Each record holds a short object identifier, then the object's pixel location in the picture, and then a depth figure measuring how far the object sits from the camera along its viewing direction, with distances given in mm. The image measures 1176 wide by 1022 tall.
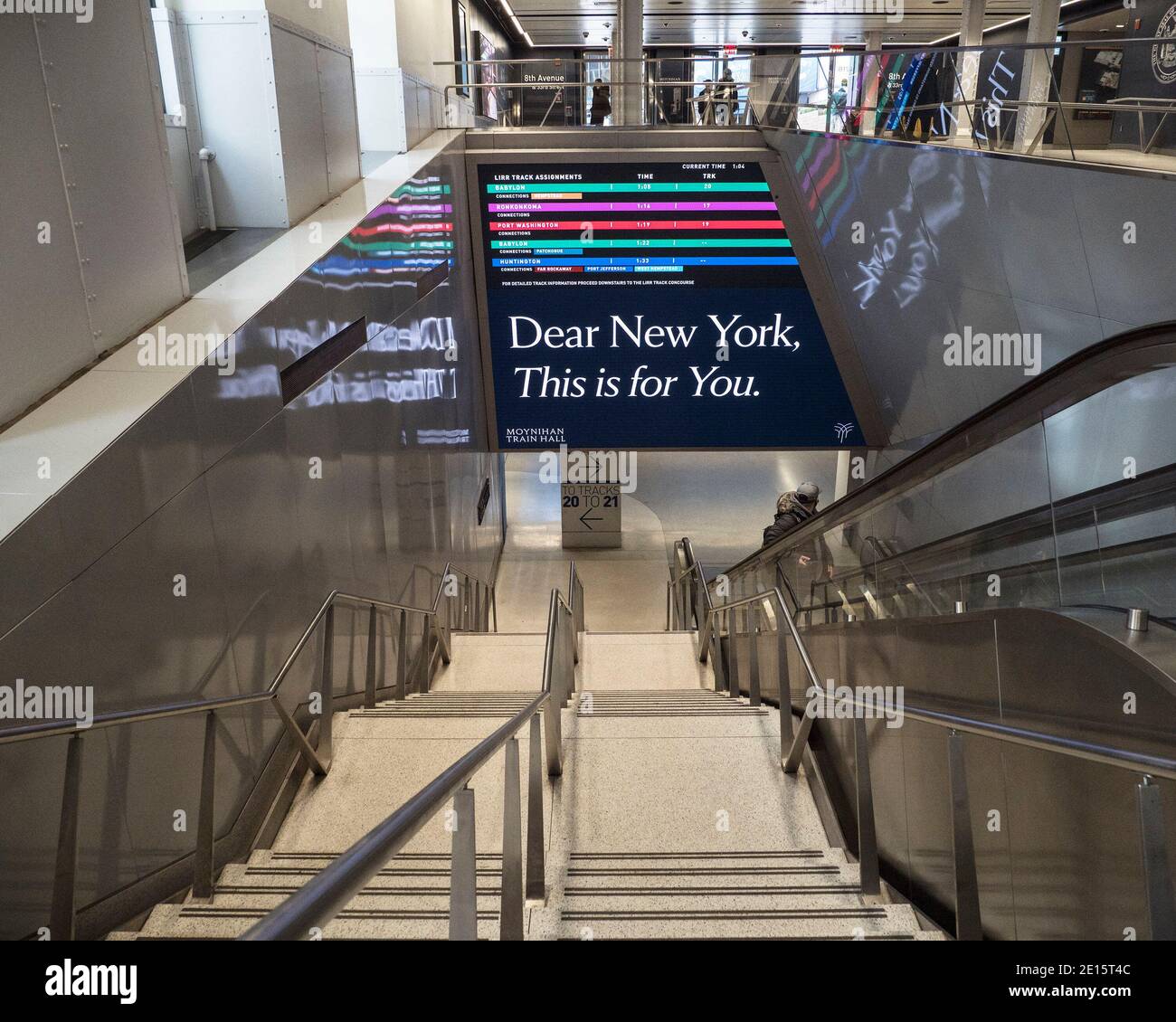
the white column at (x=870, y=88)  8500
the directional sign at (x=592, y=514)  14078
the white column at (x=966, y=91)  6602
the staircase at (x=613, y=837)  2424
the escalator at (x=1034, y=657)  1959
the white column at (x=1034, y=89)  5797
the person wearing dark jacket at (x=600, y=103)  10922
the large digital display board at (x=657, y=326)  8945
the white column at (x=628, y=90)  11039
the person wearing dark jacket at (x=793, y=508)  7242
